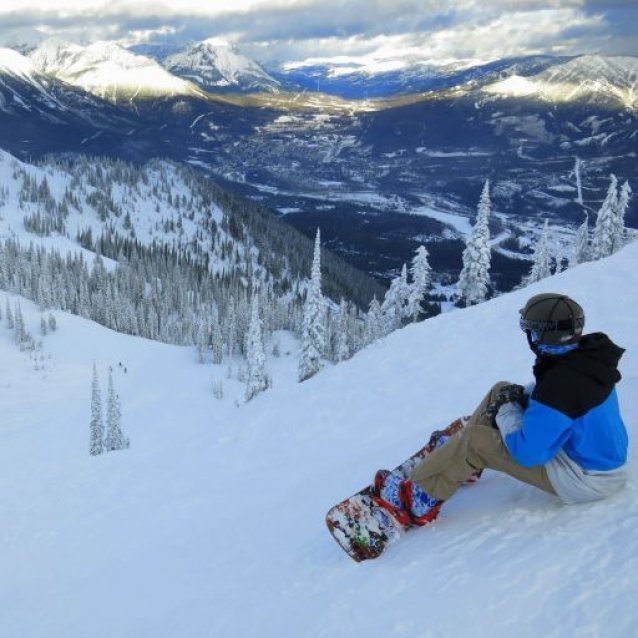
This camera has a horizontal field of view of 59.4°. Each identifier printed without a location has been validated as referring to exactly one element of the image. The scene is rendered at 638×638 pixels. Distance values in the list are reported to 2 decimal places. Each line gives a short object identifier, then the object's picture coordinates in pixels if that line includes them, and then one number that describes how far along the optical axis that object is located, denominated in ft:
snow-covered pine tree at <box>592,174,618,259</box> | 181.98
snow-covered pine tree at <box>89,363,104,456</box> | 99.55
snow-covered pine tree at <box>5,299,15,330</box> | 200.75
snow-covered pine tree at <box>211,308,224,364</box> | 252.79
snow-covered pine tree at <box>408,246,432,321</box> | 196.03
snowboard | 21.59
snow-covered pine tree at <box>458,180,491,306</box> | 165.07
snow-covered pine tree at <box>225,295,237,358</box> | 279.98
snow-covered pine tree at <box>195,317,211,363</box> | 246.68
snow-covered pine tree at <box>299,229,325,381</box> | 187.01
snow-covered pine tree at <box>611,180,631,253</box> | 181.88
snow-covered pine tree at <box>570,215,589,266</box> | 212.84
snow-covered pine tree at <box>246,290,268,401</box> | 191.74
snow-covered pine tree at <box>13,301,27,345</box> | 190.49
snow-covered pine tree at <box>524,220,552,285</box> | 208.72
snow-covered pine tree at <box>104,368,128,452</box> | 101.76
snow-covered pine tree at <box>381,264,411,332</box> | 216.54
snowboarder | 16.96
